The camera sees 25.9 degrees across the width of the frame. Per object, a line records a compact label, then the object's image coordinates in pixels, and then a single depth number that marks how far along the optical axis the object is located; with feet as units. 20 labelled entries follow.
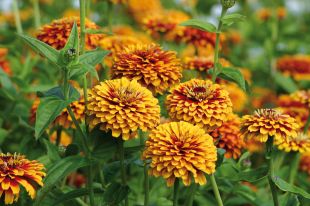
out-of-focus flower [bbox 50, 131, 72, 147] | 7.38
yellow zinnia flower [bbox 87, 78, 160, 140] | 4.91
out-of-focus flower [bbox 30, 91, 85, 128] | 5.96
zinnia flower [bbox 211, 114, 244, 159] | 6.08
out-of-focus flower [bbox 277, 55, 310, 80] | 9.56
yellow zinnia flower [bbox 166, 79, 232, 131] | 5.19
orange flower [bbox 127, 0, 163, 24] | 11.84
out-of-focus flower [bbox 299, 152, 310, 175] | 7.76
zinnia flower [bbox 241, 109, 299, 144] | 5.35
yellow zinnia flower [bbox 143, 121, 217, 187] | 4.79
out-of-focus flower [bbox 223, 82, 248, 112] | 8.50
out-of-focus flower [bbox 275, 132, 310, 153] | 6.17
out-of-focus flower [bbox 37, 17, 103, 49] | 6.17
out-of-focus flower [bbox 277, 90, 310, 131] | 7.16
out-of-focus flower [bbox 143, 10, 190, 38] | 7.67
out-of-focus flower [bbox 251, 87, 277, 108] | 9.50
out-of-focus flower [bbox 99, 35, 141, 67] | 6.79
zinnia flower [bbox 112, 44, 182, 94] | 5.52
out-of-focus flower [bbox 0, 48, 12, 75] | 8.29
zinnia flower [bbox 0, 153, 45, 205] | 4.78
